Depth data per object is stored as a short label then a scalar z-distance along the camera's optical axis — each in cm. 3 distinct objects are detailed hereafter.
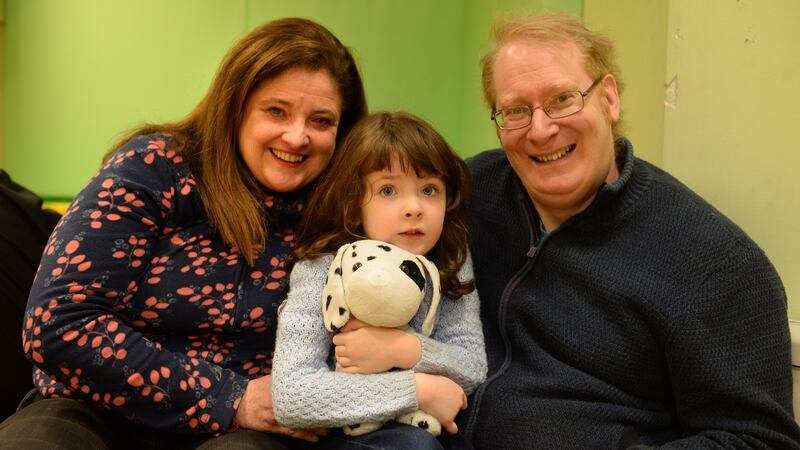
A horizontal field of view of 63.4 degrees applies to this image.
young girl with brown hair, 118
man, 117
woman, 124
